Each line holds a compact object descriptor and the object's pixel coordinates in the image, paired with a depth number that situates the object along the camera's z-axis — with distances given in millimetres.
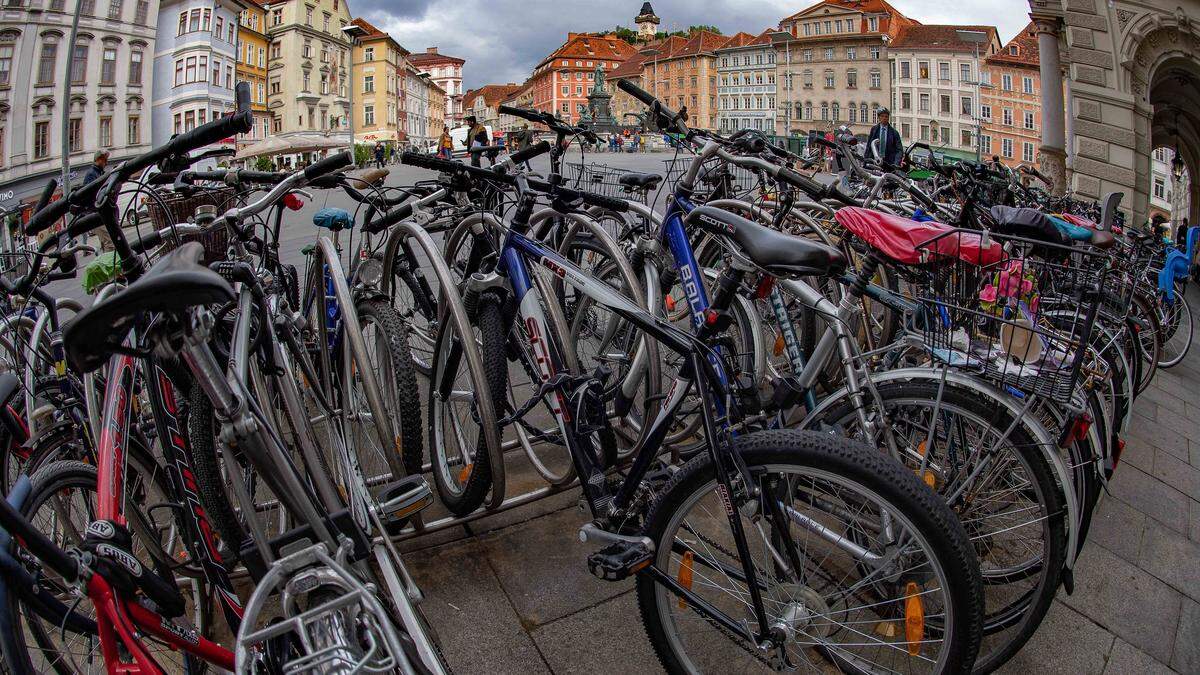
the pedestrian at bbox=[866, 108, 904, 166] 8445
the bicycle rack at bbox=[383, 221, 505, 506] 2297
